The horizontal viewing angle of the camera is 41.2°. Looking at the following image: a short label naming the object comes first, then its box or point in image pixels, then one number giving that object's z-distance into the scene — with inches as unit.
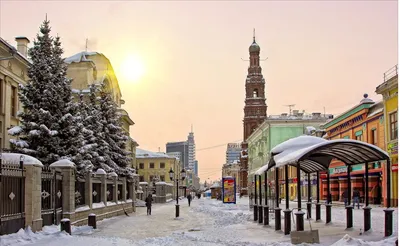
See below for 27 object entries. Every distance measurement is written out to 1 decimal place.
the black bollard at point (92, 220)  895.7
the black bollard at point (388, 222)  608.4
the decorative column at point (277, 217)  763.4
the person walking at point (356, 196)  1557.8
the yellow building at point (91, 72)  2006.6
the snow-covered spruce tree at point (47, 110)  950.4
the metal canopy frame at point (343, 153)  635.6
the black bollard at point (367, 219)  670.5
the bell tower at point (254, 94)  4207.7
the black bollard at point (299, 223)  620.0
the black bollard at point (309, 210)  935.7
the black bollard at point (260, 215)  933.2
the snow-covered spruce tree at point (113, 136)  1528.1
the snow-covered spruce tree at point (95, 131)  1326.3
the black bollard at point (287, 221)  684.7
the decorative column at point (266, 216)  867.4
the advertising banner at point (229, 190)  1998.0
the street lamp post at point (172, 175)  1282.2
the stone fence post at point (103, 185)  1203.2
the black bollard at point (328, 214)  871.1
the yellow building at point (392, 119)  1430.9
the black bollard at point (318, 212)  938.5
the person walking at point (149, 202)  1459.0
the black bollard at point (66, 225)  714.2
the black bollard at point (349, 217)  748.0
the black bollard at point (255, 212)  1005.6
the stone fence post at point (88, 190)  1039.6
